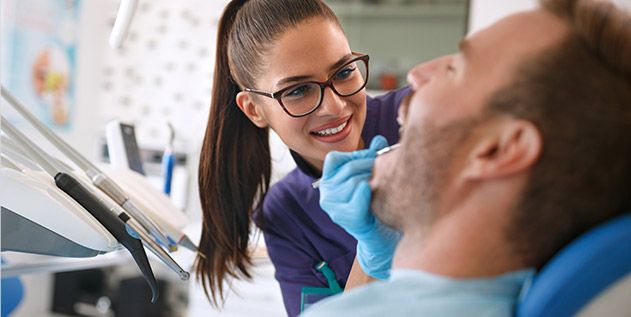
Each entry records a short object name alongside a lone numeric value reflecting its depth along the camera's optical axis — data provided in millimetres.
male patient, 695
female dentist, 1349
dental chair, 633
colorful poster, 3406
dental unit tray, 982
